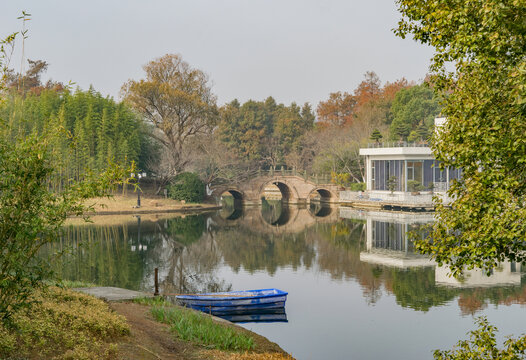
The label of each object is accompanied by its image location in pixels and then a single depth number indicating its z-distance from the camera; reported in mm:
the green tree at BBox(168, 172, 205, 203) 49906
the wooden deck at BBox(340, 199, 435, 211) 44062
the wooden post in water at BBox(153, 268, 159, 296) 16419
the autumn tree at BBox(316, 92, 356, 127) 76312
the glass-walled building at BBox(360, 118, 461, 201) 46969
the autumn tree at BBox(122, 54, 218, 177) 49750
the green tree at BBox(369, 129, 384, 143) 51750
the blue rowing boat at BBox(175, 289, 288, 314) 16469
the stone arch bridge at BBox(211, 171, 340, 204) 56094
